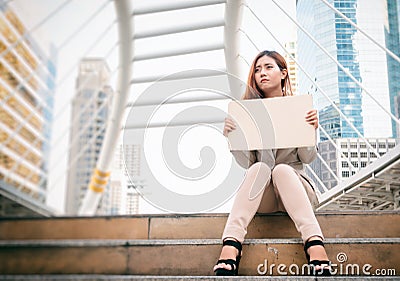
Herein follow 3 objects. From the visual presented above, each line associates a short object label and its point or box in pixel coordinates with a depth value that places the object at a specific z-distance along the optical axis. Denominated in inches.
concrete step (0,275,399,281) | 46.8
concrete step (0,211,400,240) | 63.0
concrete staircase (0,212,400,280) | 56.1
